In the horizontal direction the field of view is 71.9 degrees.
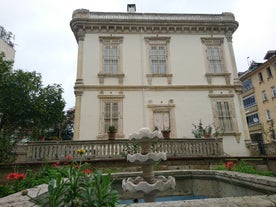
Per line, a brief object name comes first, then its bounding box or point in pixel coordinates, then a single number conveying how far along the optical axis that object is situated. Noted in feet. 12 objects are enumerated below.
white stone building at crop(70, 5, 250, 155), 39.24
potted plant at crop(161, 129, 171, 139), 32.00
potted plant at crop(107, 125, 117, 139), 31.32
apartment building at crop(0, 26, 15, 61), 80.05
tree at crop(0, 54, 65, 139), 38.65
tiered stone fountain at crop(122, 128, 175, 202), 11.34
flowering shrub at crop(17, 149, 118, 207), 6.77
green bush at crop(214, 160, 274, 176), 16.22
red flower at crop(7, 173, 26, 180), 9.91
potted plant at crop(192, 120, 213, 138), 37.11
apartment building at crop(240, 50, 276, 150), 81.92
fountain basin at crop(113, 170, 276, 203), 10.02
